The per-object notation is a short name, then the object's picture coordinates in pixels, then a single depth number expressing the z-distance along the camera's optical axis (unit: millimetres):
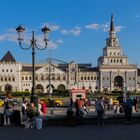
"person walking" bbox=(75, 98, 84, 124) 14285
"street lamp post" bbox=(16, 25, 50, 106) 19230
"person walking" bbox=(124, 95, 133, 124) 14296
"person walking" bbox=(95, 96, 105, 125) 14209
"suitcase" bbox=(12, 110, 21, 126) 14242
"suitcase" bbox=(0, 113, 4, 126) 14360
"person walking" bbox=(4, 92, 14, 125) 14383
